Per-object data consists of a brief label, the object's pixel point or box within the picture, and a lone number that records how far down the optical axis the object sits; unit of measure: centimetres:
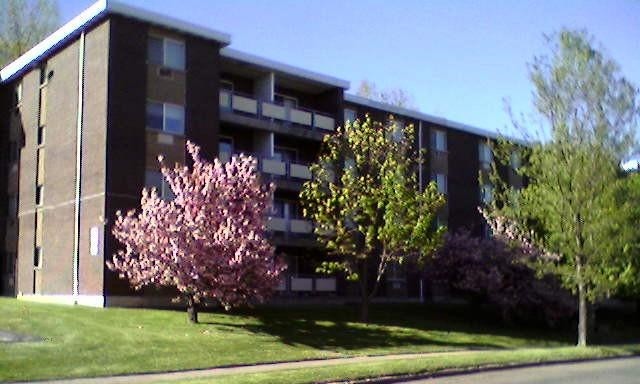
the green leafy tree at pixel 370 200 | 2577
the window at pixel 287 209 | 3438
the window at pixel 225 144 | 3244
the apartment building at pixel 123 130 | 2691
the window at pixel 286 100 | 3541
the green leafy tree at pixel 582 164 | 2450
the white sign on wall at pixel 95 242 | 2627
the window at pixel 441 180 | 4194
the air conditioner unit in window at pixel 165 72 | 2844
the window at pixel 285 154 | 3483
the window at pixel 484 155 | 4466
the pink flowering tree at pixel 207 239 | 2152
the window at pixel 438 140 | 4194
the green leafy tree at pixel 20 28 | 4259
